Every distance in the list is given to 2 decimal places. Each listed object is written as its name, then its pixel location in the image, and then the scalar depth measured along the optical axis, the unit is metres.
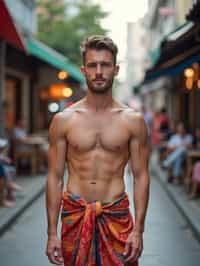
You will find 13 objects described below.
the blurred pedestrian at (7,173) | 10.12
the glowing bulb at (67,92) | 21.30
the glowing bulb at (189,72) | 17.02
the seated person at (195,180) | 10.90
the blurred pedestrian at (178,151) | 13.60
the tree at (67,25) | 32.00
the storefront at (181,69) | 10.19
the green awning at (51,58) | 15.65
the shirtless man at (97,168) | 3.48
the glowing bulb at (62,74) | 21.07
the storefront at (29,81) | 13.14
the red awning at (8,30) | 10.02
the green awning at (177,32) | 10.58
